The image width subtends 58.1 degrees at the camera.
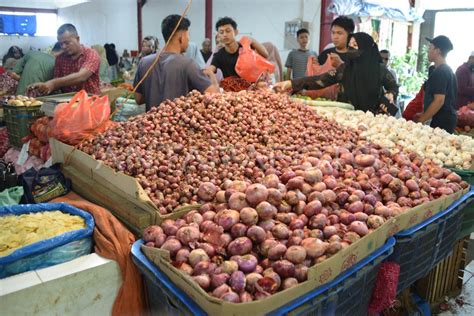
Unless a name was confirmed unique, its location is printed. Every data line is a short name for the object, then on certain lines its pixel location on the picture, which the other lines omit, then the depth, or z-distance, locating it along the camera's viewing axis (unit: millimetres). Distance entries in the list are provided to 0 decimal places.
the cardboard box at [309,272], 1366
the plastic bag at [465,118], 6238
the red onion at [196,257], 1603
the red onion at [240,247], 1650
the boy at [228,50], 4578
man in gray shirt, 3375
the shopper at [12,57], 8894
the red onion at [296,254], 1590
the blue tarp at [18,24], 14448
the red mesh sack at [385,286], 1918
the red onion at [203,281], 1498
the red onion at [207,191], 2041
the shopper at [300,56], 7289
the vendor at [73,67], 4309
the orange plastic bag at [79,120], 2773
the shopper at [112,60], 12031
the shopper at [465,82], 6730
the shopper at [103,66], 10266
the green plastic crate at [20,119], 3920
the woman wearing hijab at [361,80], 4207
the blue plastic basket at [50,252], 1650
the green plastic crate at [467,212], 2719
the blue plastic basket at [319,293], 1481
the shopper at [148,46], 7406
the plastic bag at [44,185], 2439
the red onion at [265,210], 1765
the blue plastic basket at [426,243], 2004
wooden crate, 2605
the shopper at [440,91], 4523
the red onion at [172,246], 1692
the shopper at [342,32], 4543
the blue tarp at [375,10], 8086
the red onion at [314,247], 1628
